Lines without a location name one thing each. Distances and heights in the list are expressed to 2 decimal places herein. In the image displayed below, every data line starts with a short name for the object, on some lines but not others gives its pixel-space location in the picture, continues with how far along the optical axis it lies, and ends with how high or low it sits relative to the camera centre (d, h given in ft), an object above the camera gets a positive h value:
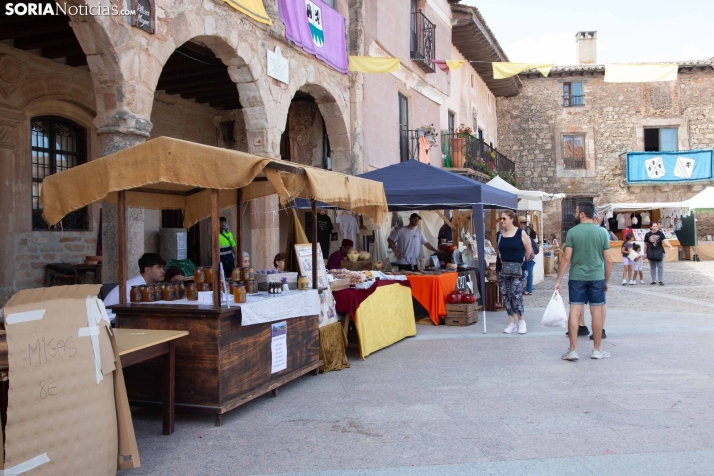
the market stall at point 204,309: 15.25 -1.51
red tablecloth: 23.34 -1.94
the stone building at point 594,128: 97.30 +18.06
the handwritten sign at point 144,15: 24.75 +9.38
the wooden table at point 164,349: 13.62 -2.19
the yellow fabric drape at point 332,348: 21.38 -3.46
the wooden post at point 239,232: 21.42 +0.59
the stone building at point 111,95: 24.03 +7.66
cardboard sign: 10.12 -2.34
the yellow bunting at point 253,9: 30.94 +12.12
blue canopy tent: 29.32 +2.66
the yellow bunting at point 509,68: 43.32 +12.26
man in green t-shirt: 21.84 -0.97
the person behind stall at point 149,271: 19.22 -0.64
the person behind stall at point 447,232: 45.74 +1.01
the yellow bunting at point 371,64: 40.52 +11.87
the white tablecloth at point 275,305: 16.38 -1.62
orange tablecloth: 30.91 -2.29
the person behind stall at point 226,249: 32.89 +0.01
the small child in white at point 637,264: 54.24 -1.82
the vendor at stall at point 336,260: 32.86 -0.65
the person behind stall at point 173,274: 20.95 -0.80
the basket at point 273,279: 20.53 -1.00
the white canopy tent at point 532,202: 50.98 +3.65
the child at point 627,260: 54.80 -1.44
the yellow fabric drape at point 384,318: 23.45 -2.88
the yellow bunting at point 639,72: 40.57 +11.06
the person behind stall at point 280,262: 24.79 -0.54
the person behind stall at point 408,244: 36.88 +0.16
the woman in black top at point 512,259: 27.45 -0.61
